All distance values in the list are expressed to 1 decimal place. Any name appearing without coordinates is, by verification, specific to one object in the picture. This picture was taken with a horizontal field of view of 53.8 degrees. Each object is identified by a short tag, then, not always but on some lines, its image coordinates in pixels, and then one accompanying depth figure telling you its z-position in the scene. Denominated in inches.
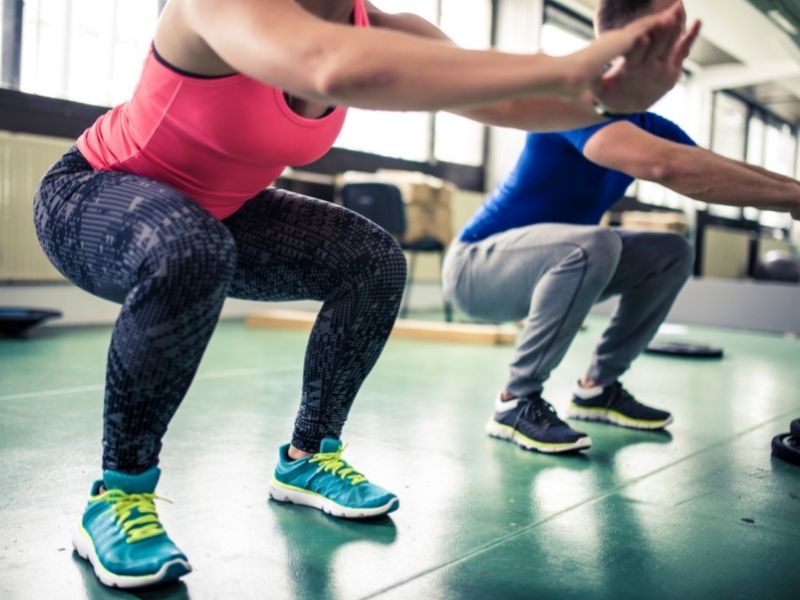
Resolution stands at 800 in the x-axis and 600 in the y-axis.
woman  30.9
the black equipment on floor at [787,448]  68.1
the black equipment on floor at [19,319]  130.0
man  60.1
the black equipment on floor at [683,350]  143.1
